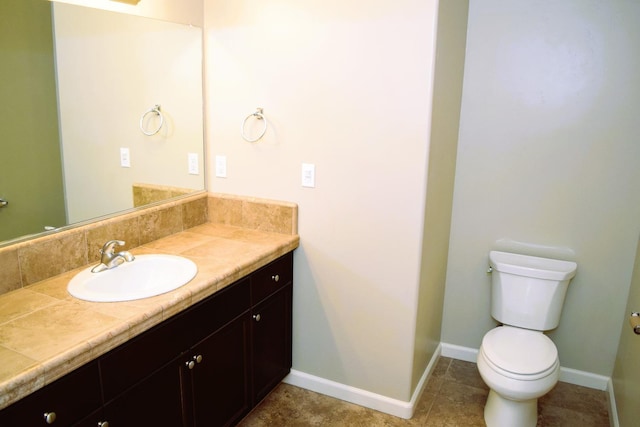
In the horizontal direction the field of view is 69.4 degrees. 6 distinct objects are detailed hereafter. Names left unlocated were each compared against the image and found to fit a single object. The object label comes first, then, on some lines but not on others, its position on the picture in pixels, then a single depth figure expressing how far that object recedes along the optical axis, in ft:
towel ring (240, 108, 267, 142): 7.80
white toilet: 6.94
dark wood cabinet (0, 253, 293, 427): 4.37
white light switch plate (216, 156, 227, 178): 8.32
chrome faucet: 6.07
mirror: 5.54
